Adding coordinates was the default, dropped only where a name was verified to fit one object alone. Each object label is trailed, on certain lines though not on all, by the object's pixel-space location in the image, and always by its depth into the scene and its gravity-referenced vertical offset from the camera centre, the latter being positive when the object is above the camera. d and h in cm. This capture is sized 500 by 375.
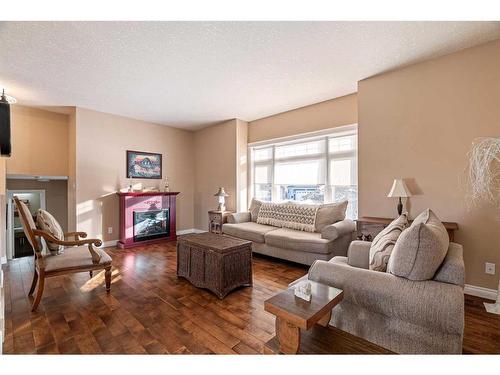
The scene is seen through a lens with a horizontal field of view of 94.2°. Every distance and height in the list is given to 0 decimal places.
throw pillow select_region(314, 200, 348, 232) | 351 -44
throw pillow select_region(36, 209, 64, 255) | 244 -43
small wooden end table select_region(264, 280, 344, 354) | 123 -69
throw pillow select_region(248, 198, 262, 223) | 454 -44
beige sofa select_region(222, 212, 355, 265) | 308 -79
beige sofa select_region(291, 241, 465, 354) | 124 -70
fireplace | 449 -63
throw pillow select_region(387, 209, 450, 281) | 138 -41
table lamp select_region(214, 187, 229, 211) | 494 -23
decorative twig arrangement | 223 +11
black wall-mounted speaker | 241 +63
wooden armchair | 222 -74
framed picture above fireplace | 490 +48
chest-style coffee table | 247 -87
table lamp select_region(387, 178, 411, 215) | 268 -7
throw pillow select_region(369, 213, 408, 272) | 170 -46
